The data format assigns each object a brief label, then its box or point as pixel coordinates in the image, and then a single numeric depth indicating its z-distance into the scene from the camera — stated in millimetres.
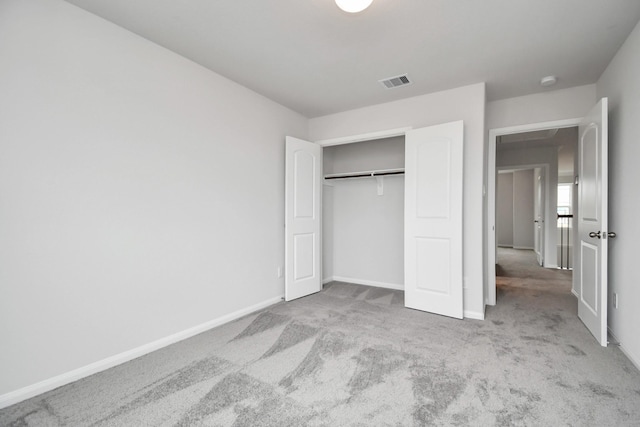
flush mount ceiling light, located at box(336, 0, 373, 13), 1705
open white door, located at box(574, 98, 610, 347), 2383
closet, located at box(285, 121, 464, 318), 3139
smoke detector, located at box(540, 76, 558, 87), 2953
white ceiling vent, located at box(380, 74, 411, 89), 3031
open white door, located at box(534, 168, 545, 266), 6254
